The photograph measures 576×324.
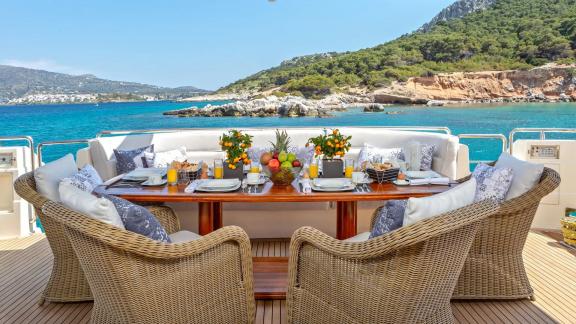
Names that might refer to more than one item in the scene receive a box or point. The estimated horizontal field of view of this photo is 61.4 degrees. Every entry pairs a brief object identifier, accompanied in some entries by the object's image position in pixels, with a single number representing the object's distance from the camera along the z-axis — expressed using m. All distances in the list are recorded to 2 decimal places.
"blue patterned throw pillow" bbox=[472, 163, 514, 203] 2.60
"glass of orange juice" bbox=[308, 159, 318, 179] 3.06
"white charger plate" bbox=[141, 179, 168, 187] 2.93
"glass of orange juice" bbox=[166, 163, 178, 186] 2.94
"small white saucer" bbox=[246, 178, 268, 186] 2.91
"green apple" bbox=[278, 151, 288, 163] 2.87
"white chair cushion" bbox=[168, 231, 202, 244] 2.42
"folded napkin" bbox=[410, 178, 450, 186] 2.89
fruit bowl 2.84
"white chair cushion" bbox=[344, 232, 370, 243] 2.28
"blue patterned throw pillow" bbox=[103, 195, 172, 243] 1.84
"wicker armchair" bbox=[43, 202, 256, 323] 1.70
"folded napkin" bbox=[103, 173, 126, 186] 3.01
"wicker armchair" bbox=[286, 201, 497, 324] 1.61
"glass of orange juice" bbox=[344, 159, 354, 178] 3.07
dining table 2.60
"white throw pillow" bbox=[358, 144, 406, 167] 4.09
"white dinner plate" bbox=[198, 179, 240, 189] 2.77
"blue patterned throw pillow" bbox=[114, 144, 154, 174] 3.96
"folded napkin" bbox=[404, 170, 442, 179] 3.06
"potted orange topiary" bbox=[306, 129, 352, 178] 3.06
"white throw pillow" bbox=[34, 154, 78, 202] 2.46
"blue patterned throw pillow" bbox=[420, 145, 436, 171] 4.01
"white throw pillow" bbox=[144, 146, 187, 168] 3.99
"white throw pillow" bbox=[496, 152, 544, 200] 2.55
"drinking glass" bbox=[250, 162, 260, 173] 3.11
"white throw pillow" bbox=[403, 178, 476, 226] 1.65
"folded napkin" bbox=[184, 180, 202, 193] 2.72
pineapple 3.12
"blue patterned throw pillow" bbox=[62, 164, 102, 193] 2.70
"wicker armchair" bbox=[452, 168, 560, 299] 2.52
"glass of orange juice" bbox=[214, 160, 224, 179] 3.12
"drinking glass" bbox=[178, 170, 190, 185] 3.05
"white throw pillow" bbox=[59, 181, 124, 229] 1.73
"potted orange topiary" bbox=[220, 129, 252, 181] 3.01
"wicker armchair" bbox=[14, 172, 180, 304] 2.53
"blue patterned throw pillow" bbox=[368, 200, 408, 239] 1.73
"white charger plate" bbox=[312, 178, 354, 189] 2.72
